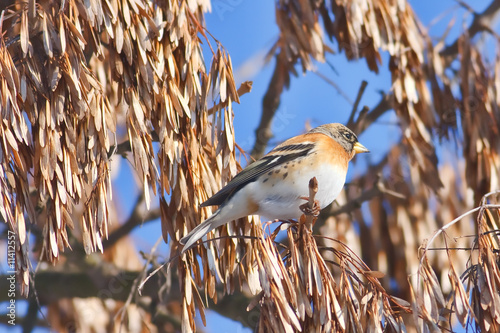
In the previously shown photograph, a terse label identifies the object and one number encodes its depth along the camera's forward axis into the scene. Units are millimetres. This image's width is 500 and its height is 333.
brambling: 6426
